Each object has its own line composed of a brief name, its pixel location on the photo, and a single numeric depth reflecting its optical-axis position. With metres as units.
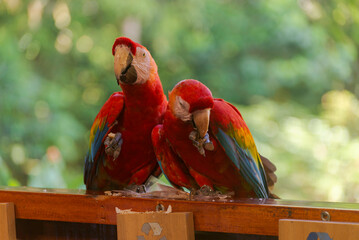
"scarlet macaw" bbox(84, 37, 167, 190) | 5.06
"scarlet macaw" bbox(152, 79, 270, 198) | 4.96
